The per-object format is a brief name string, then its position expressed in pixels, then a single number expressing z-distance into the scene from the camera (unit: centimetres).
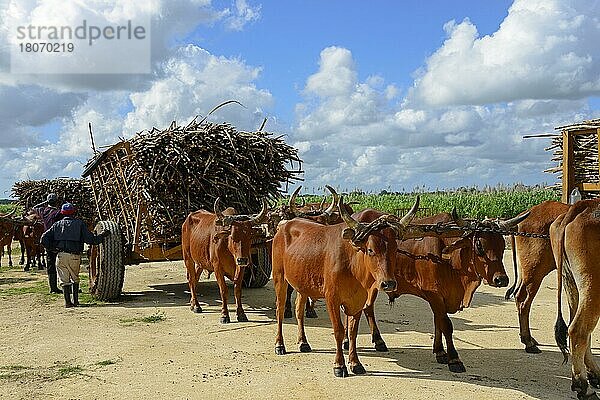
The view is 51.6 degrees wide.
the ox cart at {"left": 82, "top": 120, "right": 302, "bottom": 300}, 1147
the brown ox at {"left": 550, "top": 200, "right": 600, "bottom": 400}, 603
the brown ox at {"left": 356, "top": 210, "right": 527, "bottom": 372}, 714
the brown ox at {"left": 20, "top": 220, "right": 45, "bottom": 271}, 1665
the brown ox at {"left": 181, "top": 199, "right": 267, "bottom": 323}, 989
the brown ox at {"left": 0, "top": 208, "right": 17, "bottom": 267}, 1578
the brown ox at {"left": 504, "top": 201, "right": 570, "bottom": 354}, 814
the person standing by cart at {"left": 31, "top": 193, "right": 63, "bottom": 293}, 1280
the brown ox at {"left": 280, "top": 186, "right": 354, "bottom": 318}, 988
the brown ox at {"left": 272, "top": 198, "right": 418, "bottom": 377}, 663
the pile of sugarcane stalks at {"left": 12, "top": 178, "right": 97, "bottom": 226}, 2375
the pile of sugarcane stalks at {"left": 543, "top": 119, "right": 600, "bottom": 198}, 1130
